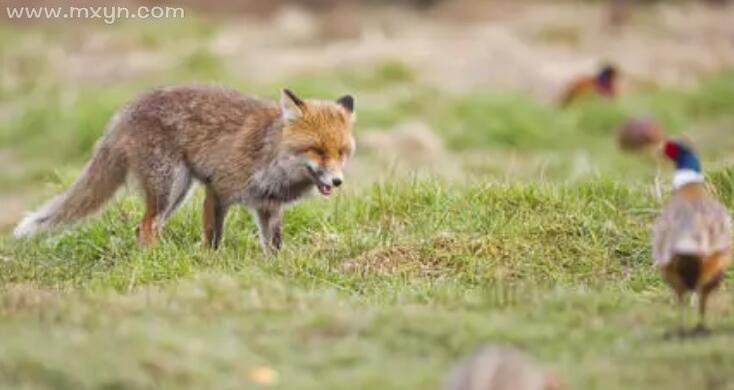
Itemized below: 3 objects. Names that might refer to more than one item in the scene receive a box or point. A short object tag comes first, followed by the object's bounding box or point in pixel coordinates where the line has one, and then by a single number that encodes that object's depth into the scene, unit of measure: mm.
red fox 18297
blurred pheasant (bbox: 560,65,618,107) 37781
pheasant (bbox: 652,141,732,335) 13266
